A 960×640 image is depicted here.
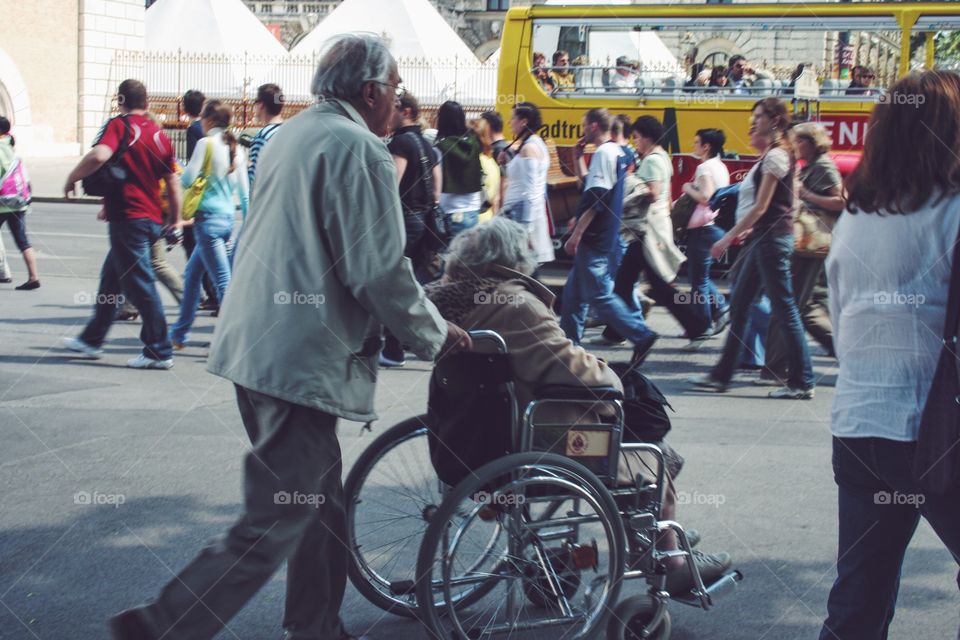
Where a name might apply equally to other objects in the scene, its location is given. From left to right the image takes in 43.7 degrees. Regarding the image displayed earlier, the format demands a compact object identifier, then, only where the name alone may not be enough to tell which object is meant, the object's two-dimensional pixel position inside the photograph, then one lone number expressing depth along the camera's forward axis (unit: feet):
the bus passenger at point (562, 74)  45.83
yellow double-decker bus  42.14
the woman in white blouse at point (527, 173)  29.84
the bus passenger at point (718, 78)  43.68
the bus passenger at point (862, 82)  42.19
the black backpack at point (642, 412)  12.32
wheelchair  11.14
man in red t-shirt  24.53
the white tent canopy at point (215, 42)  91.15
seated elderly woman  11.84
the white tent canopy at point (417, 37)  86.58
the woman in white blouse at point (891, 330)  8.96
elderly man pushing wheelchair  10.20
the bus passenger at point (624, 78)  44.65
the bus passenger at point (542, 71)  46.44
